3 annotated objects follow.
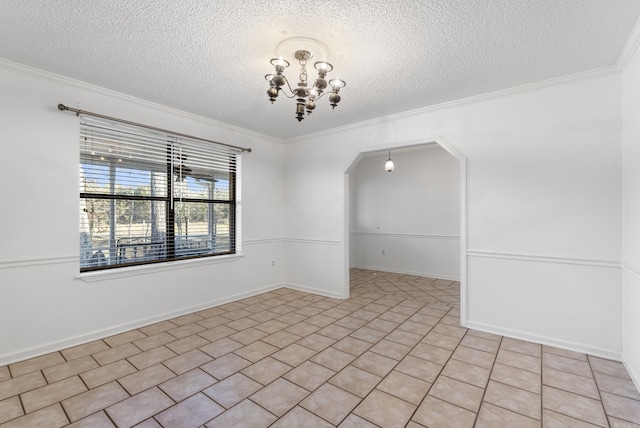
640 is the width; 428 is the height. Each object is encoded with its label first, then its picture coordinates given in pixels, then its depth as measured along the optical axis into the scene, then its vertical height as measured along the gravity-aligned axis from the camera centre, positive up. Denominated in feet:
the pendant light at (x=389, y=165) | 17.70 +2.91
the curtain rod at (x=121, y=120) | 9.44 +3.40
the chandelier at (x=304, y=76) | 7.30 +3.49
